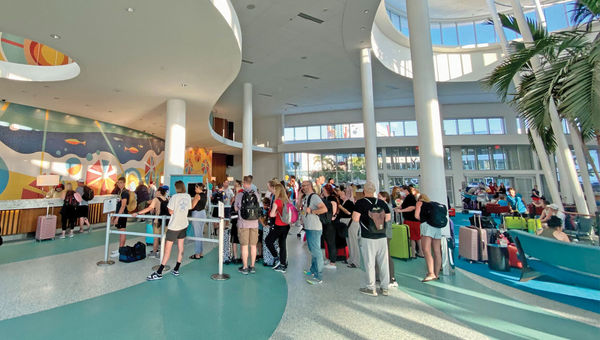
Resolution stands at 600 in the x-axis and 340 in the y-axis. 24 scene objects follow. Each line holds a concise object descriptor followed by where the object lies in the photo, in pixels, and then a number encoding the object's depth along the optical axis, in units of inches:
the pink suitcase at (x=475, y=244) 197.9
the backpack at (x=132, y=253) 198.7
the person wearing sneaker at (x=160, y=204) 202.4
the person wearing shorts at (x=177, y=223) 161.6
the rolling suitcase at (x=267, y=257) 190.7
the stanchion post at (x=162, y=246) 172.4
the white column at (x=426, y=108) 200.8
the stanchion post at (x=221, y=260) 162.3
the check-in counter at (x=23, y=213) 272.3
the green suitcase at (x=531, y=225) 280.1
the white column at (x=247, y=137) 518.0
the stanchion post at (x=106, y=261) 191.0
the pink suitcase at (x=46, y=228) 279.6
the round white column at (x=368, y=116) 402.3
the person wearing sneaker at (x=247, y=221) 168.6
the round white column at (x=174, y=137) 341.4
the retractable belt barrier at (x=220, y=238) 163.6
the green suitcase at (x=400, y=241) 200.7
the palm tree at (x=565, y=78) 120.5
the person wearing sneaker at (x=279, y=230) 171.0
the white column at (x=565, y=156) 200.7
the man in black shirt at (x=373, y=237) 134.0
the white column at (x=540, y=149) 236.5
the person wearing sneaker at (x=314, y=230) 160.4
